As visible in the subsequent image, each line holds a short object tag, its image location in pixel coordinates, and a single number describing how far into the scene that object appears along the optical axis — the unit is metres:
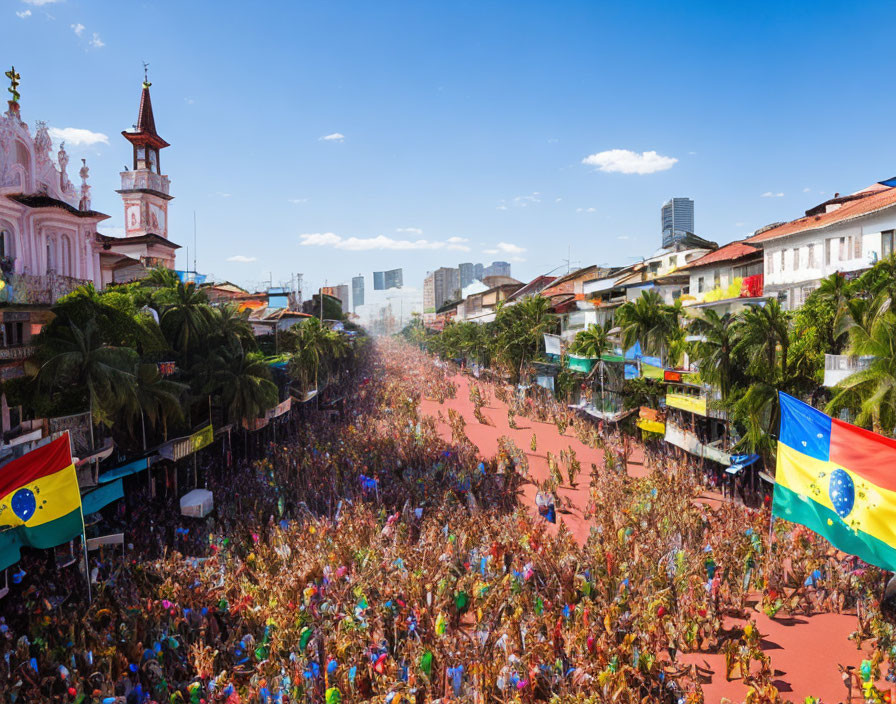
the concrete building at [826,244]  20.08
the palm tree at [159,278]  23.39
